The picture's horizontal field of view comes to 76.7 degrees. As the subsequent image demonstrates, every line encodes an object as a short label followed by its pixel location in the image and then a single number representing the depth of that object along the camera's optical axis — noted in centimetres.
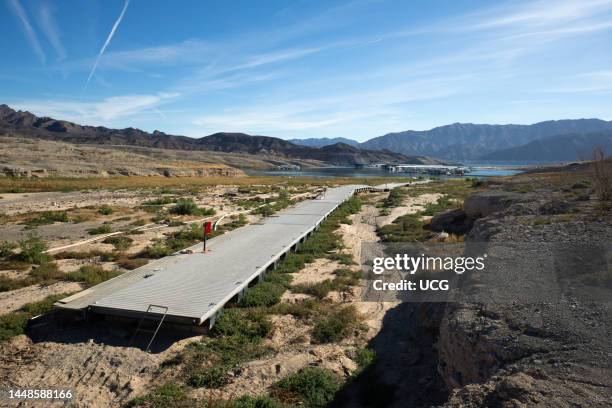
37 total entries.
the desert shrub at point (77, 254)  1229
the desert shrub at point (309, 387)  523
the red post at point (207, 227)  1090
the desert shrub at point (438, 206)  2320
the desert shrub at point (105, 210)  2256
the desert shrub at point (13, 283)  927
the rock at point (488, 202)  1725
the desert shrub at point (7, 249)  1226
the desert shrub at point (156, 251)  1256
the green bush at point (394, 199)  2807
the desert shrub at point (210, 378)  552
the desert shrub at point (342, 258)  1215
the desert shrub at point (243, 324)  704
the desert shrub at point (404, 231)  1564
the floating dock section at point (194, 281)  698
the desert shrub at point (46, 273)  995
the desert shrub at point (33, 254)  1152
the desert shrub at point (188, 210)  2280
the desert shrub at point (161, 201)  2783
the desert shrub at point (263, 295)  837
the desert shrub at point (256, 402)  495
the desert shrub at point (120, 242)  1357
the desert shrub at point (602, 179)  1259
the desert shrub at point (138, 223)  1856
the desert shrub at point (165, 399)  504
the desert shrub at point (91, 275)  973
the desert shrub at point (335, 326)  706
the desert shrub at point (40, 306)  769
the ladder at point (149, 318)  654
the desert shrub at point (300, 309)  801
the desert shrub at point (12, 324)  683
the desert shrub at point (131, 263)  1135
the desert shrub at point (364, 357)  625
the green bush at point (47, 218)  1915
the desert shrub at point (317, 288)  916
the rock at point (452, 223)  1719
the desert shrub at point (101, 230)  1640
